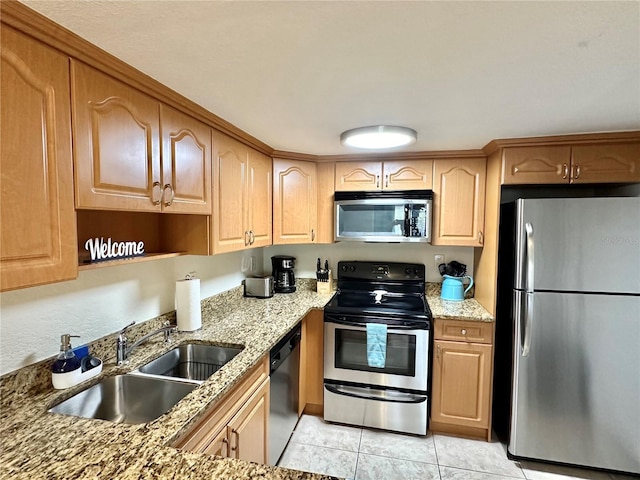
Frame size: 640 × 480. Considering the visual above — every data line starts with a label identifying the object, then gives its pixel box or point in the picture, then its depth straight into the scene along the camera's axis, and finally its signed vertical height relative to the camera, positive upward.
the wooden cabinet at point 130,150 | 1.08 +0.30
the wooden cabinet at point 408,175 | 2.56 +0.42
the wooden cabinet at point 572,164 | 2.02 +0.42
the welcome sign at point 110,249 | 1.29 -0.10
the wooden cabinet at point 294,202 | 2.63 +0.21
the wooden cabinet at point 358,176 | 2.64 +0.42
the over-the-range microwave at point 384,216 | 2.50 +0.09
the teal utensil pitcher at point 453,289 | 2.64 -0.49
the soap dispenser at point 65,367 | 1.24 -0.55
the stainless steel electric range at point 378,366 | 2.31 -1.01
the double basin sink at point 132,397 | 1.27 -0.70
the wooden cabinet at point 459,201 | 2.48 +0.21
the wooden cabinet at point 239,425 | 1.21 -0.84
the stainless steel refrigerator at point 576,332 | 1.88 -0.61
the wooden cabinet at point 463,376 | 2.27 -1.05
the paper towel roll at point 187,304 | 1.86 -0.45
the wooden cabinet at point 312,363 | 2.49 -1.04
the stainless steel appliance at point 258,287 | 2.73 -0.51
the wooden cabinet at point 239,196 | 1.89 +0.20
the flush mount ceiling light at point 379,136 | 1.85 +0.54
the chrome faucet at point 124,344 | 1.49 -0.56
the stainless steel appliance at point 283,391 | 1.90 -1.06
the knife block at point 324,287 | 2.92 -0.53
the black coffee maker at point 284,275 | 2.92 -0.43
